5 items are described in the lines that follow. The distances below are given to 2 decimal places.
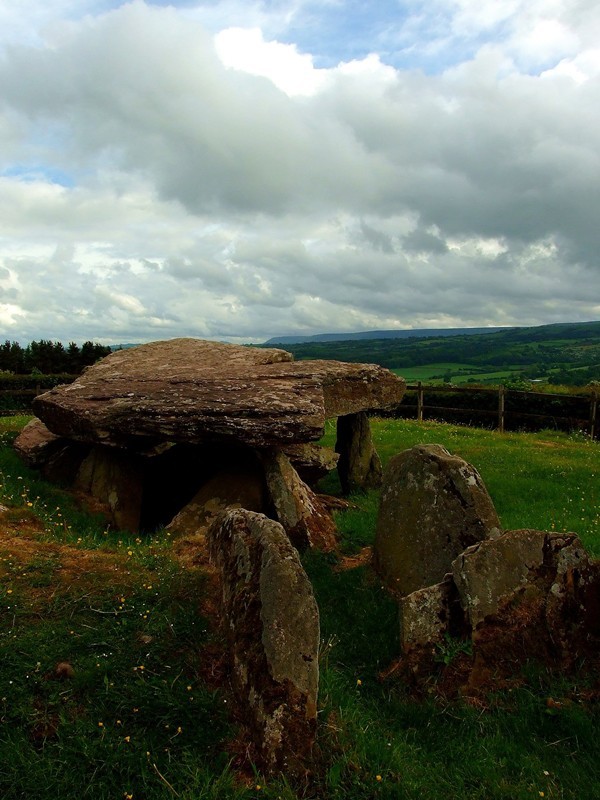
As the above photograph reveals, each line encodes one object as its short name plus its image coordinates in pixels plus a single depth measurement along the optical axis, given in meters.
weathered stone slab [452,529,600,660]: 6.54
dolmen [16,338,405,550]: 10.72
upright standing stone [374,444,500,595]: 8.21
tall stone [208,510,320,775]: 4.99
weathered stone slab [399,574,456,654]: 6.66
